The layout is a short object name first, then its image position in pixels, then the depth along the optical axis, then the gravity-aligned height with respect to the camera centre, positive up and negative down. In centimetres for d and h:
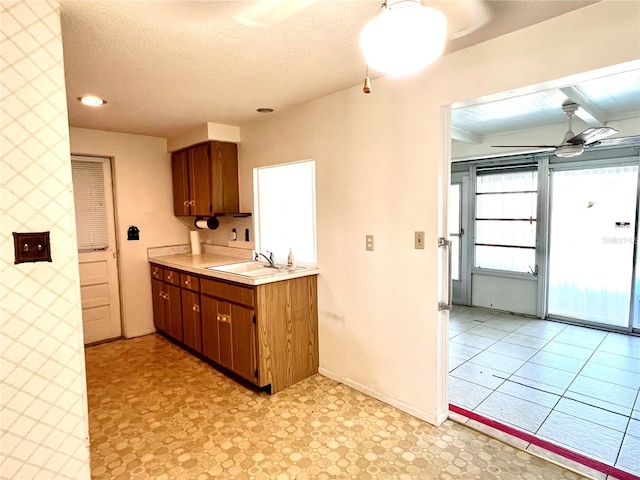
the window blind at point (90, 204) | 382 +16
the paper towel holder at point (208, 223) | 414 -8
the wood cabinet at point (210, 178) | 368 +40
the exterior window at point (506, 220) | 475 -14
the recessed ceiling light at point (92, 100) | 269 +91
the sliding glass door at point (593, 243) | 406 -42
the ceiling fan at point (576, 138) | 290 +61
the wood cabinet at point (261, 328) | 272 -92
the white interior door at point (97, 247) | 385 -32
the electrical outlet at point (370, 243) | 262 -22
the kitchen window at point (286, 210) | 334 +5
